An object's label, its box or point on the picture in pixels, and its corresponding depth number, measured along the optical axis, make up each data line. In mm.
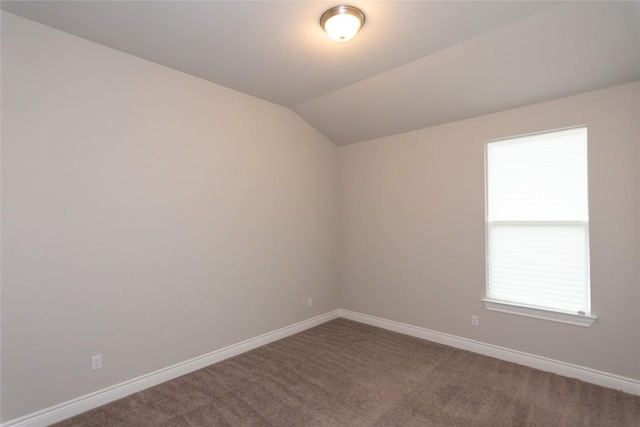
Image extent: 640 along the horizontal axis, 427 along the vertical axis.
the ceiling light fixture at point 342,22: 2150
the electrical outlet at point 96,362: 2496
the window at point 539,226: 2893
